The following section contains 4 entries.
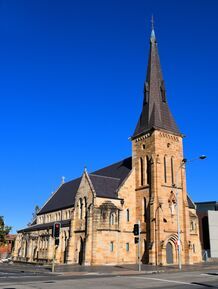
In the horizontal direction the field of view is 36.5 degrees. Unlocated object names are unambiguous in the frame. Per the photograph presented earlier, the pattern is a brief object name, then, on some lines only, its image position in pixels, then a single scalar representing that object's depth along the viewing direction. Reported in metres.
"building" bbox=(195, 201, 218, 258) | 62.12
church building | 41.03
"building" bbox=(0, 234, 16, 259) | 84.84
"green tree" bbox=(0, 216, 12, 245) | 62.07
